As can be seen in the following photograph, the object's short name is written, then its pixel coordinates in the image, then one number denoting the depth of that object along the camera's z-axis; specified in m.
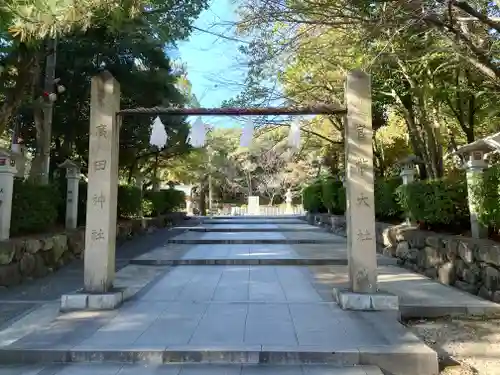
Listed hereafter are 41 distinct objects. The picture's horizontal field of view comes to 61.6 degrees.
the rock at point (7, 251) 6.71
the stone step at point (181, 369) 3.51
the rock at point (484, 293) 5.80
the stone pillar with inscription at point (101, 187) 5.32
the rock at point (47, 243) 7.98
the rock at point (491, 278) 5.61
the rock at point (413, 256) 8.32
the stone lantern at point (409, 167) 9.98
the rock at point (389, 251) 9.74
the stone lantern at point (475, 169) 6.49
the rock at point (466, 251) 6.23
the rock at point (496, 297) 5.58
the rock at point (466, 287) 6.20
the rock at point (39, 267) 7.66
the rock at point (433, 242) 7.42
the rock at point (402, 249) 8.88
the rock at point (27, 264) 7.22
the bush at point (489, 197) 5.89
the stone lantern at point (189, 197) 32.87
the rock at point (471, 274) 6.12
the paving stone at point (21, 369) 3.56
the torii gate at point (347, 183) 5.18
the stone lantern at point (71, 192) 10.11
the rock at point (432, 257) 7.41
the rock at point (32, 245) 7.38
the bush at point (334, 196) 16.03
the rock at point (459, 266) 6.55
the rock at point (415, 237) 8.11
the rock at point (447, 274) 6.82
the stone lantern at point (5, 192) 7.17
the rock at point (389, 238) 9.78
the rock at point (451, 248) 6.74
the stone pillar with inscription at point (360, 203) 5.12
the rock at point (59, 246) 8.41
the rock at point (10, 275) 6.70
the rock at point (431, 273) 7.47
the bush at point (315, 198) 19.89
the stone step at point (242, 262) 8.66
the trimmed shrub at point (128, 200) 13.54
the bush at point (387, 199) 11.29
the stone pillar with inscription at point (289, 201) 33.78
